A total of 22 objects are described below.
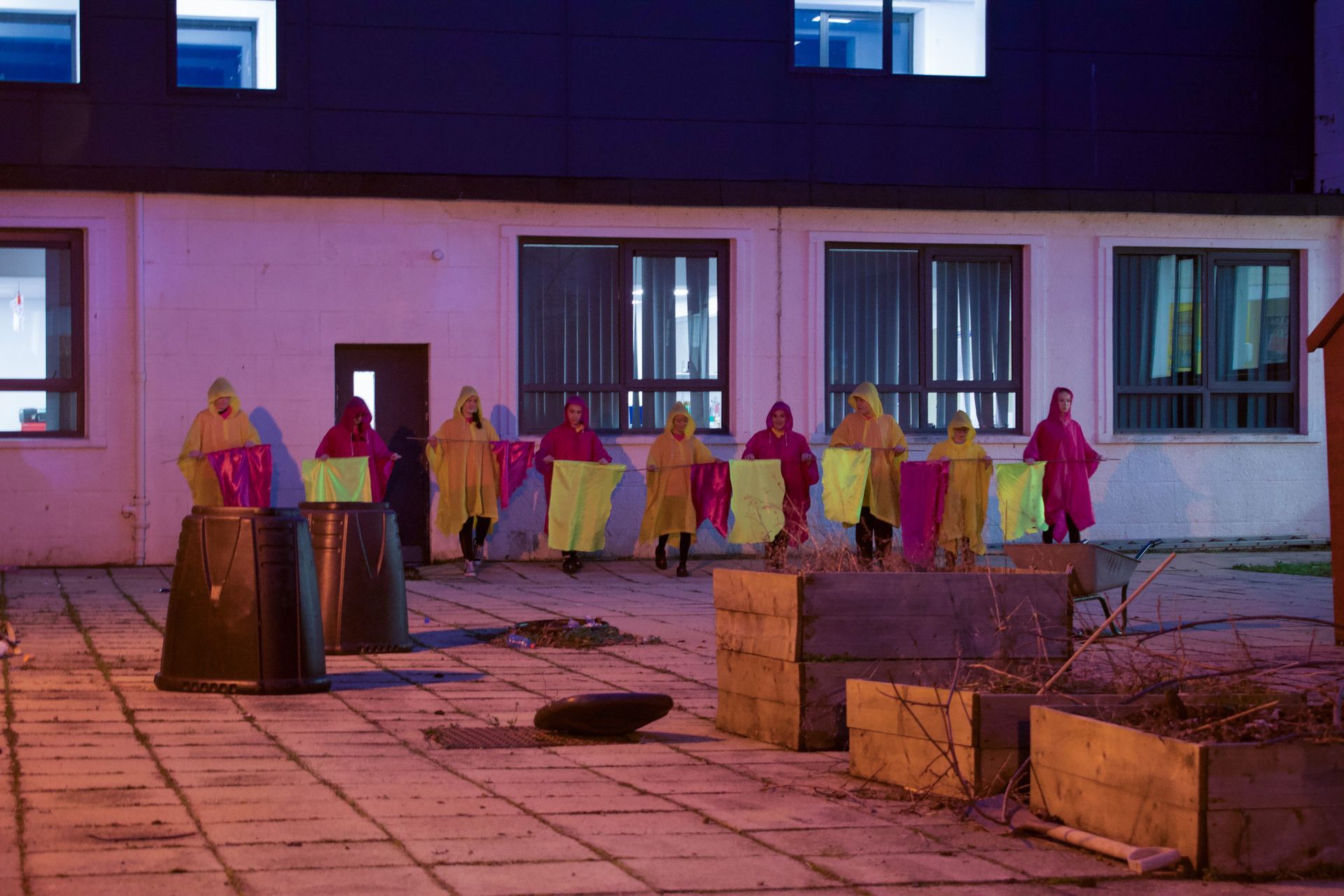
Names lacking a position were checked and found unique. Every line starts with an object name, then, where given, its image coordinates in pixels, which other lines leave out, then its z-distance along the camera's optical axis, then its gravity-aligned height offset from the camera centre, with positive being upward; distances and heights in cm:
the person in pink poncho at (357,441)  1716 -34
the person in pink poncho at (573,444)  1773 -39
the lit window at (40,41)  1820 +399
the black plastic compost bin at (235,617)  920 -115
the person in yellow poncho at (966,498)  1720 -93
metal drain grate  774 -155
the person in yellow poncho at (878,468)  1742 -63
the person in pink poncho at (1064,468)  1802 -65
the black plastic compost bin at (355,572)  1091 -107
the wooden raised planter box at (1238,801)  538 -128
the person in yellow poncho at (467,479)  1759 -74
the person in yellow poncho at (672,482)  1773 -78
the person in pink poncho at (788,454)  1755 -48
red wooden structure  1111 +1
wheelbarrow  1090 -102
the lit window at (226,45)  1861 +403
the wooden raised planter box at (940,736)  644 -129
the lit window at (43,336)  1814 +79
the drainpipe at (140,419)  1795 -11
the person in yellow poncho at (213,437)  1708 -29
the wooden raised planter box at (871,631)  764 -103
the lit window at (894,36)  2027 +451
